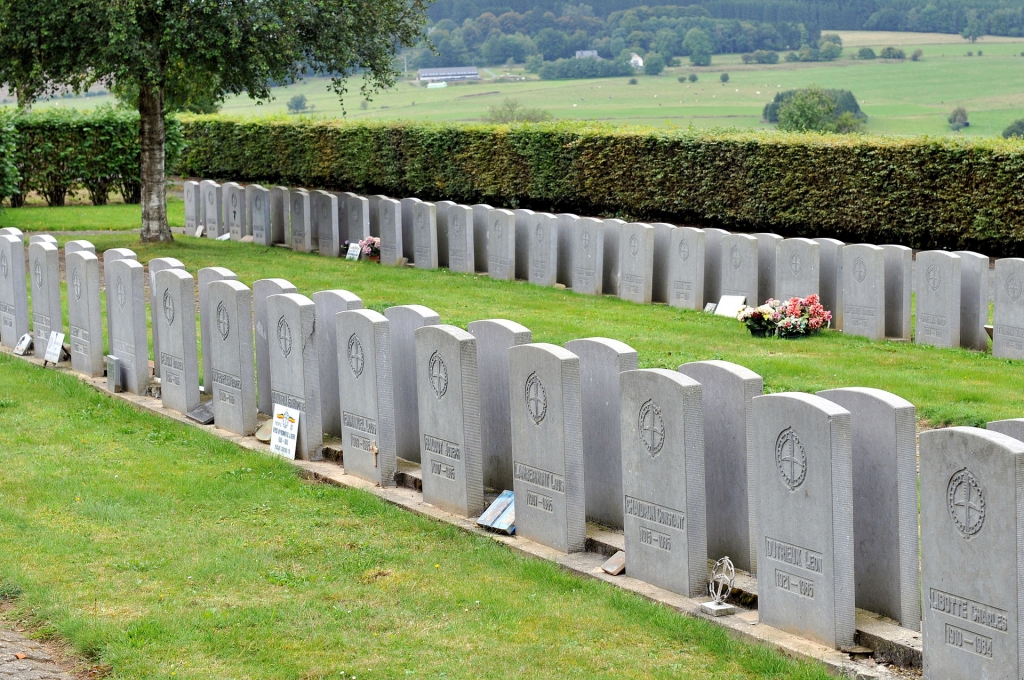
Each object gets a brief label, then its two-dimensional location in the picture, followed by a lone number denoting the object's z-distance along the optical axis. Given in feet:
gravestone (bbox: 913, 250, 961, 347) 39.73
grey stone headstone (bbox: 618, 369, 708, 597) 18.12
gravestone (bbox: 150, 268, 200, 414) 29.99
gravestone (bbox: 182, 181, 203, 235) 74.49
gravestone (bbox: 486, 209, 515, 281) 54.60
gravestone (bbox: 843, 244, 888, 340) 41.68
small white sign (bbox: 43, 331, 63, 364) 36.11
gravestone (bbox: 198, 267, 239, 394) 29.37
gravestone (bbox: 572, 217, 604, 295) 50.70
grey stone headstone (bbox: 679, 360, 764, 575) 18.49
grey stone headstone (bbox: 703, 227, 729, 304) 47.37
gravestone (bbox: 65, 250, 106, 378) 33.63
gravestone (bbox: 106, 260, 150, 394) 31.86
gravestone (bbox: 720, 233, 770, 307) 45.29
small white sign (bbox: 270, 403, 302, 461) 26.76
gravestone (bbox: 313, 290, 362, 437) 26.76
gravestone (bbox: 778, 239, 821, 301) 43.49
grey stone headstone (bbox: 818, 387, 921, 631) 16.21
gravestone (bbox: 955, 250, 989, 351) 39.52
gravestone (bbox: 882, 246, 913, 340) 41.42
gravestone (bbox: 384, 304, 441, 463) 25.06
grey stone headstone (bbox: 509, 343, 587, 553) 20.04
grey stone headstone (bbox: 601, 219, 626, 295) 50.88
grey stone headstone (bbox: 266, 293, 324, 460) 26.32
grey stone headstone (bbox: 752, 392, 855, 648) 16.20
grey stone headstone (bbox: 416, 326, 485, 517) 22.04
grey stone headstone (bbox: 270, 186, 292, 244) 67.62
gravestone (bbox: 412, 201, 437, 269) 58.54
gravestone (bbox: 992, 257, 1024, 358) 38.04
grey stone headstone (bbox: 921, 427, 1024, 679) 14.05
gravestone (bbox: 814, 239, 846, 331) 43.34
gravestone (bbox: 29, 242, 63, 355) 36.22
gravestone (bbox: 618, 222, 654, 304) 48.75
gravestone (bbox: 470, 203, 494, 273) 57.21
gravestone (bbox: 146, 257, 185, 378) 32.32
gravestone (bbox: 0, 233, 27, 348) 37.99
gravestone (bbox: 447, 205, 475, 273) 56.70
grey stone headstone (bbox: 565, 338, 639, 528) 20.52
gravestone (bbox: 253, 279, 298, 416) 28.71
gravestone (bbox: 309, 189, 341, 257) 63.67
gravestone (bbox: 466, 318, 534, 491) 22.86
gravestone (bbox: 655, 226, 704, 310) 47.14
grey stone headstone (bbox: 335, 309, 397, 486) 24.16
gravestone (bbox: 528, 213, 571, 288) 52.80
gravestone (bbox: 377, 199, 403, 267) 60.08
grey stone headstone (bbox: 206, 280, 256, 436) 28.04
